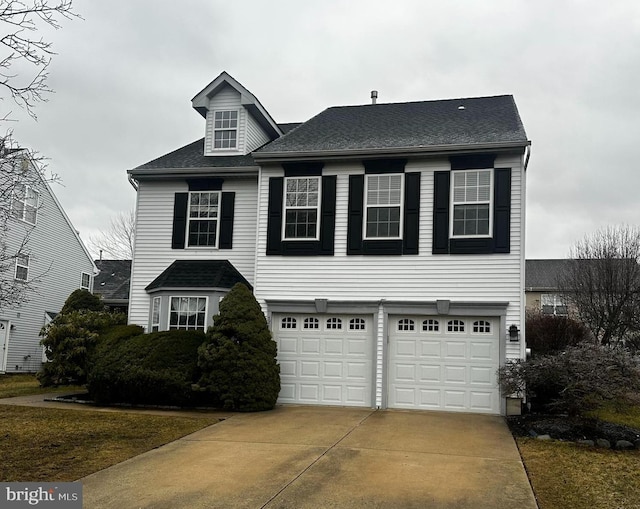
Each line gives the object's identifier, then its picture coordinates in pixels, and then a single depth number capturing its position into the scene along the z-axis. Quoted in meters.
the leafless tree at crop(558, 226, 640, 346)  23.03
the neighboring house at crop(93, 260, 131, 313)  30.13
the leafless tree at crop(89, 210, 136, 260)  38.66
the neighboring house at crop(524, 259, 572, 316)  40.91
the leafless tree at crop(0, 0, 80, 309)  6.55
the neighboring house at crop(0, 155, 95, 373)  24.67
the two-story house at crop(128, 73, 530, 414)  13.73
